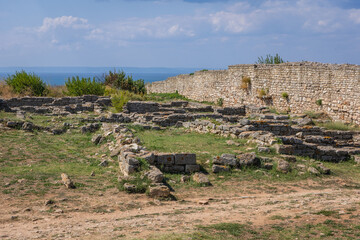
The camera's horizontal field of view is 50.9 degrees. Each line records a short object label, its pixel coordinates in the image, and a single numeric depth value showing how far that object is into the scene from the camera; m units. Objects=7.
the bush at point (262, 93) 26.14
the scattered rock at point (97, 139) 14.53
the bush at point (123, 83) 37.84
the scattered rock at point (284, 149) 12.66
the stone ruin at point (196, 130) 10.69
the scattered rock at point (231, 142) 13.65
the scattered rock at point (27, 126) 15.81
